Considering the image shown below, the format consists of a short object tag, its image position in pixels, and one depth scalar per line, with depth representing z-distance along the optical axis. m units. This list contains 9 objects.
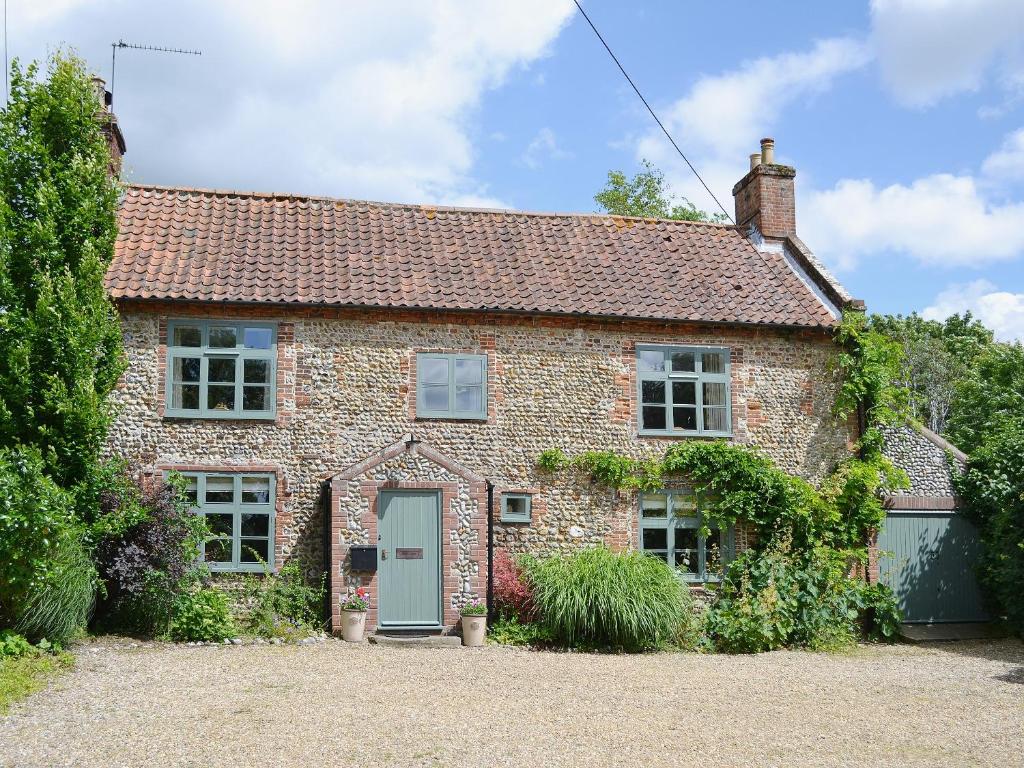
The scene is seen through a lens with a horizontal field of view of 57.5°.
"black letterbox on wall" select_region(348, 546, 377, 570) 13.68
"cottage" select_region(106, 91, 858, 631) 14.05
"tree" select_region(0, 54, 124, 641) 11.34
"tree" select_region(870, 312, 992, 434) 36.78
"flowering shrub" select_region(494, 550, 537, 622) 13.96
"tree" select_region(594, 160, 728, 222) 33.31
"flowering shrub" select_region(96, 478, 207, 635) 12.95
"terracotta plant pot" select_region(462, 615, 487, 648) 13.49
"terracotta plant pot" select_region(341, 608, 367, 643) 13.39
